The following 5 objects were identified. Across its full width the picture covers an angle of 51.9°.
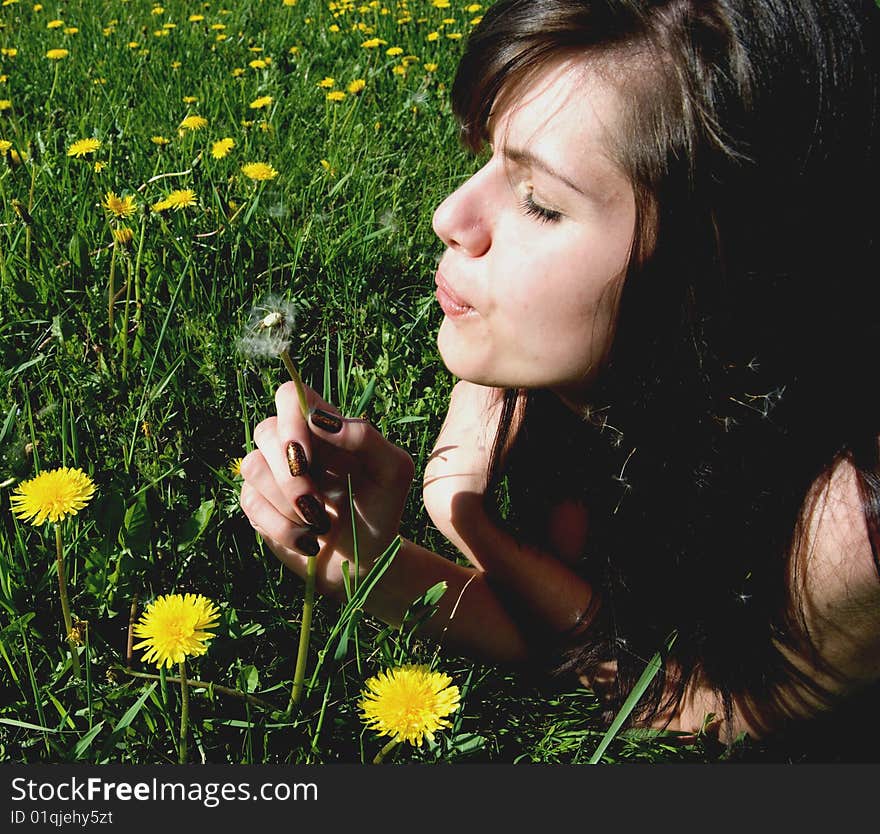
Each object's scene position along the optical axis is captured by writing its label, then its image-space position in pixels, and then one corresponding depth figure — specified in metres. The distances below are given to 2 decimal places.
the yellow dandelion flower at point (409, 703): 0.89
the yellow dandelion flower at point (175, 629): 0.88
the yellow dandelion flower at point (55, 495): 0.99
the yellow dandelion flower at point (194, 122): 1.99
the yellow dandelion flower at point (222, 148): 1.81
